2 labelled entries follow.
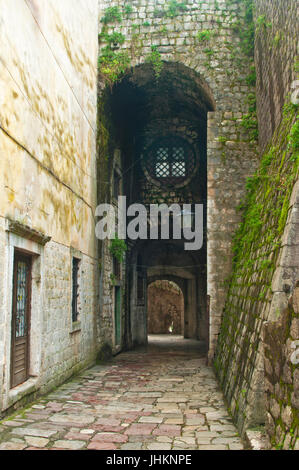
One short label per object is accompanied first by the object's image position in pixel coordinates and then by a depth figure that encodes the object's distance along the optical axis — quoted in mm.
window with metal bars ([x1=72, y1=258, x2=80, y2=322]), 7500
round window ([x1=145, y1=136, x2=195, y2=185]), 12844
